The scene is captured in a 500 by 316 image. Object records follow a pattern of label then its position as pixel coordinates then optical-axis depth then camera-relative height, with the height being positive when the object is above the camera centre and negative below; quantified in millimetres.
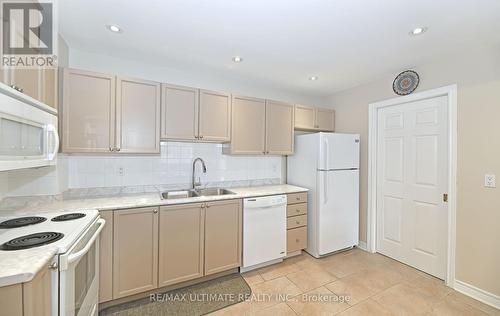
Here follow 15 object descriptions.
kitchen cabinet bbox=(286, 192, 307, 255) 2758 -856
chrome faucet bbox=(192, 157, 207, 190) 2723 -180
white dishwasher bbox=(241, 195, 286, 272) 2473 -887
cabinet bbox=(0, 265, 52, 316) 831 -582
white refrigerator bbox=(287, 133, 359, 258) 2818 -407
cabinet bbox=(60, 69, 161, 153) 1947 +401
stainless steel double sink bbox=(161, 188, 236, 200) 2553 -458
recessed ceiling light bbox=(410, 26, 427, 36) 1777 +1075
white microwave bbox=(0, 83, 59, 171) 993 +124
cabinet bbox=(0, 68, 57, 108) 1201 +470
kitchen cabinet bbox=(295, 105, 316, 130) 3202 +606
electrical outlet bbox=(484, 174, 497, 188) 1962 -201
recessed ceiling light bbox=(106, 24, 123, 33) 1801 +1080
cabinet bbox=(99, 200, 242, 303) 1860 -865
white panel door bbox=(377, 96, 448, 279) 2359 -302
